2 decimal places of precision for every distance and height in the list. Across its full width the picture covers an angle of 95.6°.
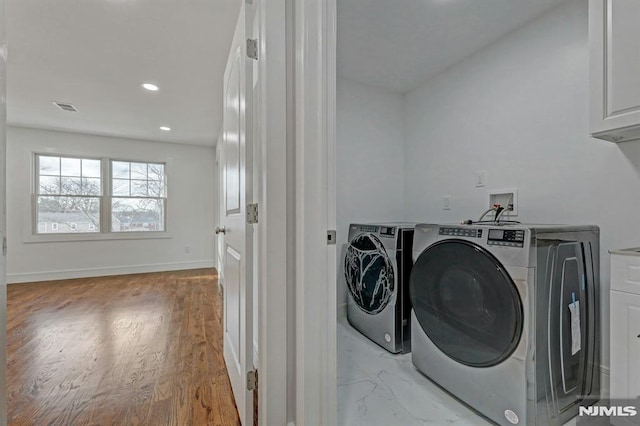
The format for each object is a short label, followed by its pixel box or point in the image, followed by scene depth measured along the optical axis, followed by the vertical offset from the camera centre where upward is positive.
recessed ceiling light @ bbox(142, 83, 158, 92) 2.91 +1.28
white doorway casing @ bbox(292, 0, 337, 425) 1.10 +0.02
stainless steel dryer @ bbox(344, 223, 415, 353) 2.02 -0.53
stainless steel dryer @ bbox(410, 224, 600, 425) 1.24 -0.51
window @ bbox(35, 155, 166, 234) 4.40 +0.26
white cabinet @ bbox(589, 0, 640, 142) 1.24 +0.65
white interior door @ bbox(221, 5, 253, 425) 1.22 -0.10
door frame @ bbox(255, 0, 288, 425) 1.13 -0.03
